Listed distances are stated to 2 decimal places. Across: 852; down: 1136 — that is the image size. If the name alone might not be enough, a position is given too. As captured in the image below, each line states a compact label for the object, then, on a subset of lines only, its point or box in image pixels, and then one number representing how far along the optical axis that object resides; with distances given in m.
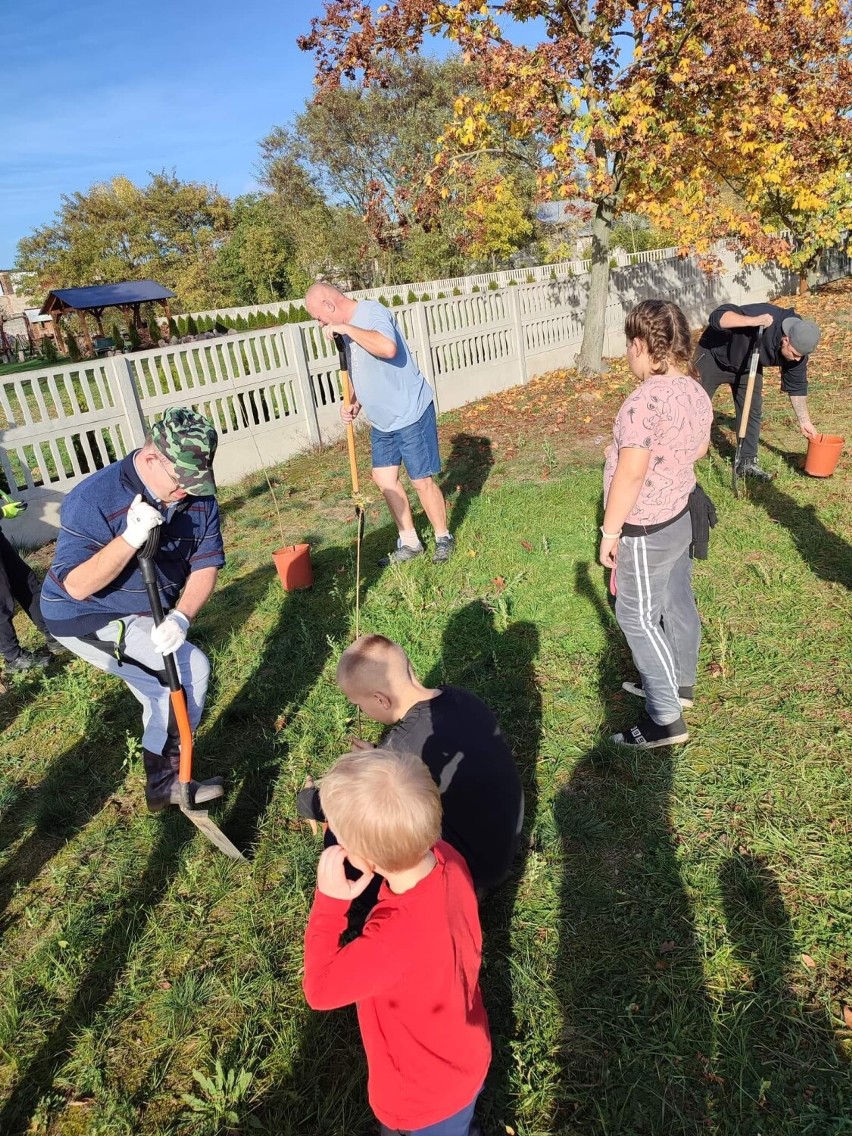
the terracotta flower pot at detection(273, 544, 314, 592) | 5.12
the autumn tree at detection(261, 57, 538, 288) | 36.81
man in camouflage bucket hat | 2.40
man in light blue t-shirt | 4.61
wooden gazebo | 27.27
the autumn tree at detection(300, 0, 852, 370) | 9.05
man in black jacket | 5.42
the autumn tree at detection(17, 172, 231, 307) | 43.38
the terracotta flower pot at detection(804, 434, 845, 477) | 5.83
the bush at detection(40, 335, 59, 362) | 27.67
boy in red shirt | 1.50
